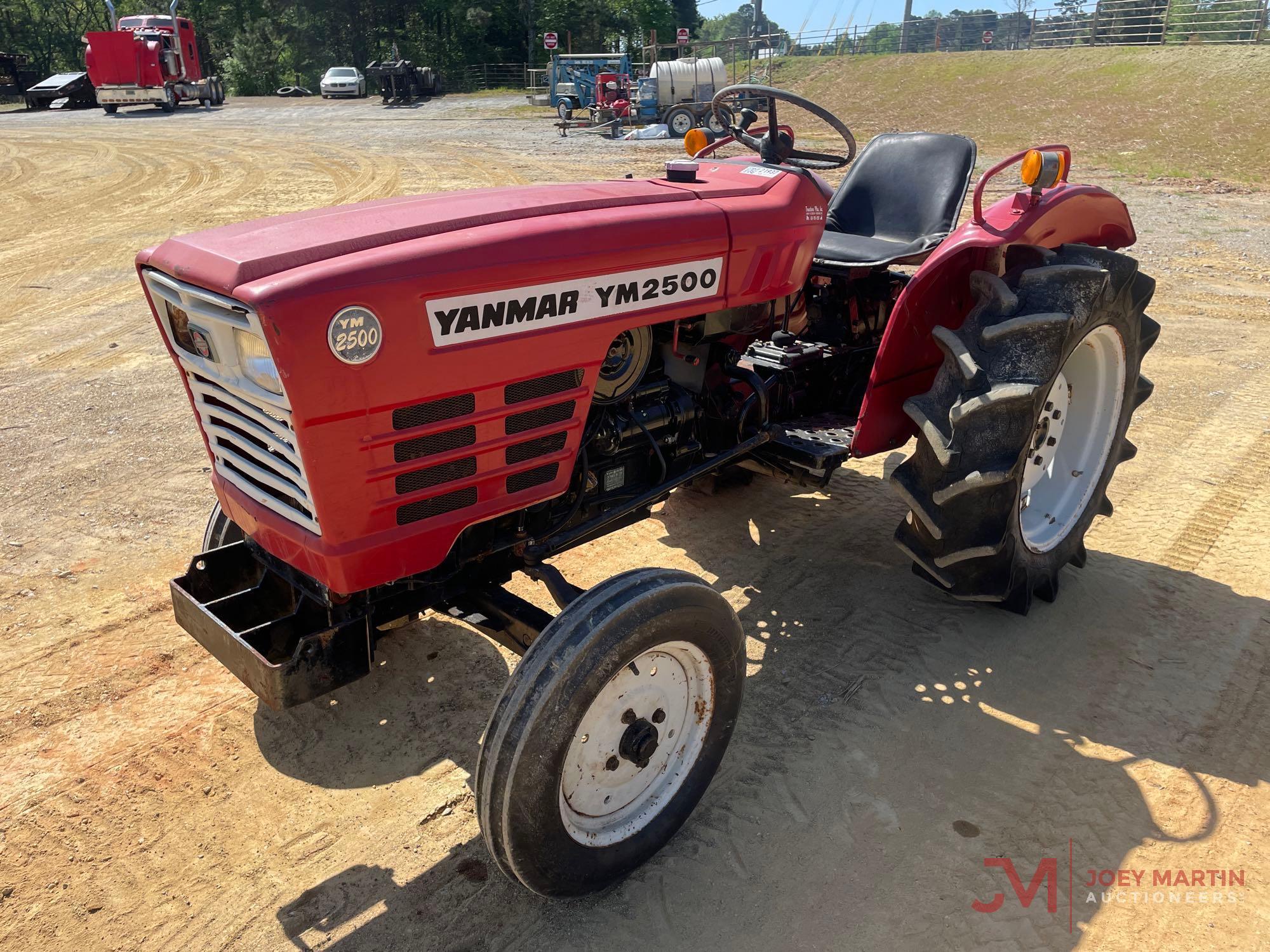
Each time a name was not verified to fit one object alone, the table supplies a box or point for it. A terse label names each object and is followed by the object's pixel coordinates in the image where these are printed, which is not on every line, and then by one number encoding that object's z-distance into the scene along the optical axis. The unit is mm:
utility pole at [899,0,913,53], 36094
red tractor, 2199
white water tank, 21828
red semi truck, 23594
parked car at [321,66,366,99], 30594
